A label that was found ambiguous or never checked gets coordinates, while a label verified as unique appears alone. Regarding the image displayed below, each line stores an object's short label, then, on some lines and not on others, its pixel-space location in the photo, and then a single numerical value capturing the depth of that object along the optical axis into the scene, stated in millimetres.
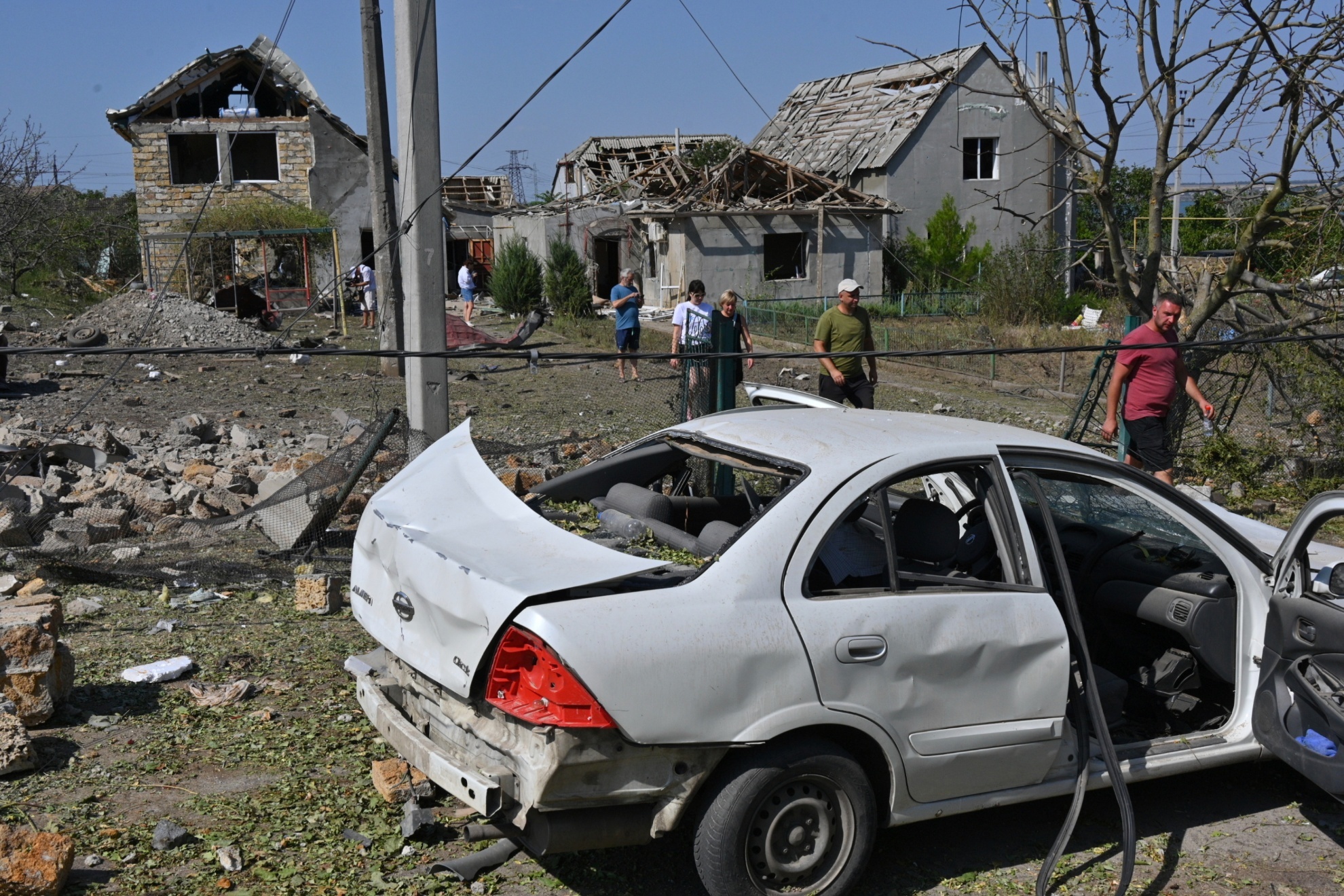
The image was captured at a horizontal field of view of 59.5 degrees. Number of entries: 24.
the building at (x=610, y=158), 39219
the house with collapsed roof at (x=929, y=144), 33000
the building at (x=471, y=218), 37906
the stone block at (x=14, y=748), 4172
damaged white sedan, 3254
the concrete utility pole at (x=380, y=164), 17438
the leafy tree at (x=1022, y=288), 26078
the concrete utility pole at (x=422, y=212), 7418
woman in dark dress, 8477
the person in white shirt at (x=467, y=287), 27344
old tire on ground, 21703
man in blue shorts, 18172
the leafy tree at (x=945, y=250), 32625
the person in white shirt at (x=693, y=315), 14125
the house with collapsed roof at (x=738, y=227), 29875
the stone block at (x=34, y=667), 4562
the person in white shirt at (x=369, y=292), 27706
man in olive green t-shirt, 9805
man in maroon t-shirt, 8094
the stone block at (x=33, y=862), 3271
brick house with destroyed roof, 33281
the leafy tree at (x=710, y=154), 34094
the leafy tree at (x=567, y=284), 30297
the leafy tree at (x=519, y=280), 31078
